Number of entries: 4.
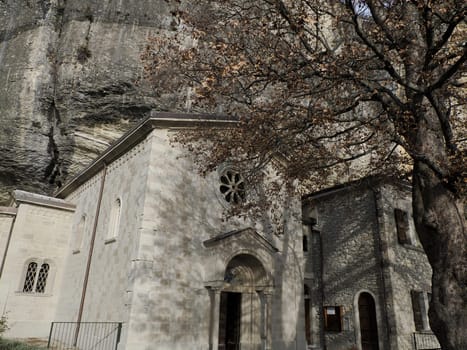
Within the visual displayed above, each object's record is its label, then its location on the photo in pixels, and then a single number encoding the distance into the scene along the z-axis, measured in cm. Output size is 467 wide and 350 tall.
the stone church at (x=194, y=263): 952
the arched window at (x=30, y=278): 1368
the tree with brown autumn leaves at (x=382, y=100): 553
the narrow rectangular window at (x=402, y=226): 1419
